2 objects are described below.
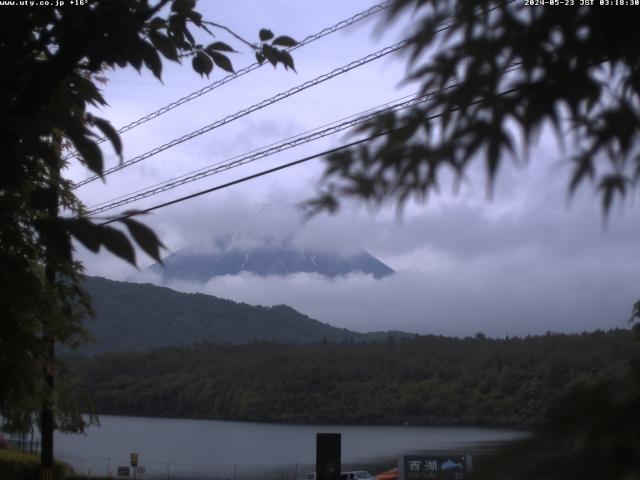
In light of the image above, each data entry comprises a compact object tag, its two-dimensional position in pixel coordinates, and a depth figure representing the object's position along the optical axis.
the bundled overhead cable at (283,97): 8.55
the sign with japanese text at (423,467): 19.08
